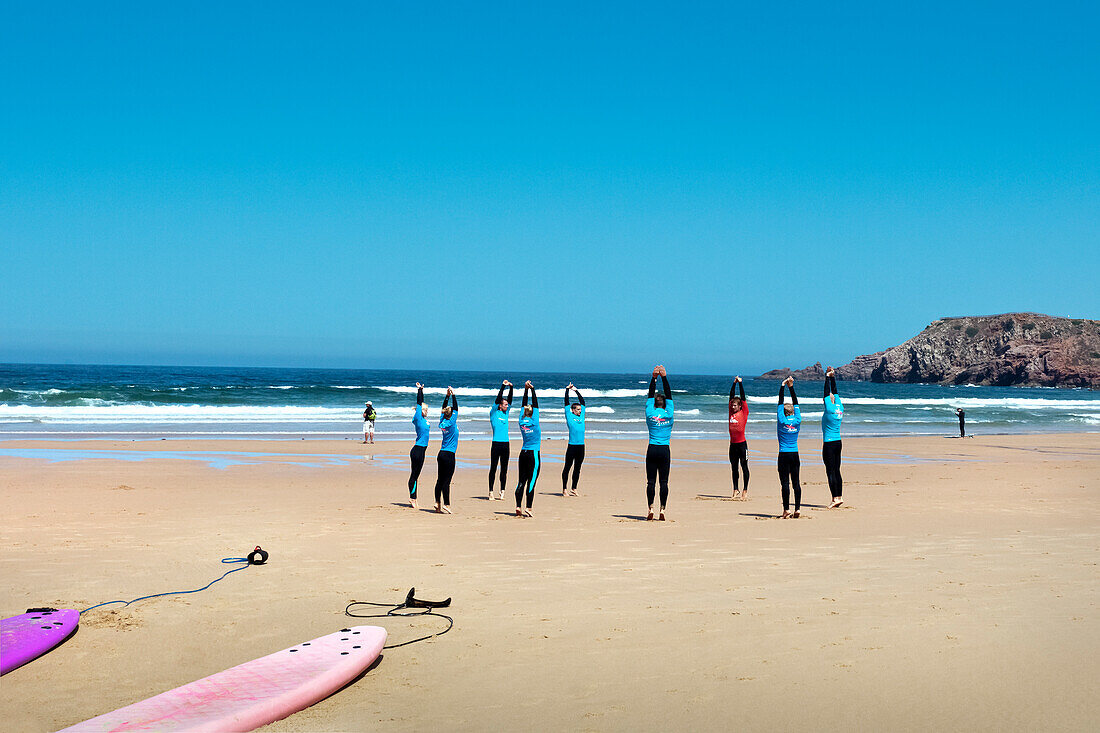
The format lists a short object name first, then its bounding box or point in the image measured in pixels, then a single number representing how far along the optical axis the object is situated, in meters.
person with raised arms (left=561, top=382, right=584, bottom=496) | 13.34
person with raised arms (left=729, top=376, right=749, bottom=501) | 12.71
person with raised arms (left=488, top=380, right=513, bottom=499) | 12.10
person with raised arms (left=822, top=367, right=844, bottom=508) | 11.64
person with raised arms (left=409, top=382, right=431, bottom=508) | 11.07
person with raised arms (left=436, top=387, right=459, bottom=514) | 11.09
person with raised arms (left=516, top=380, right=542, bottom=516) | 10.87
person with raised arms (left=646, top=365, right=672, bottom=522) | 10.35
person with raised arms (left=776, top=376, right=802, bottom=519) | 11.03
